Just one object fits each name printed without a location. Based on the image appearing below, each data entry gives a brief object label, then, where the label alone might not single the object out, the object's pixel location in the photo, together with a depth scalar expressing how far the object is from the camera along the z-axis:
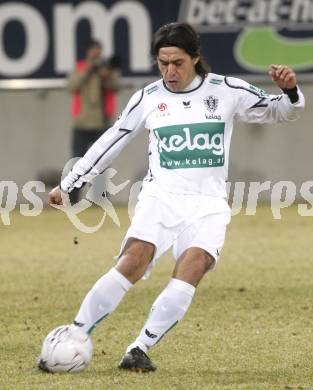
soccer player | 15.45
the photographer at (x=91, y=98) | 38.25
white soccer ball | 15.34
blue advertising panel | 38.87
